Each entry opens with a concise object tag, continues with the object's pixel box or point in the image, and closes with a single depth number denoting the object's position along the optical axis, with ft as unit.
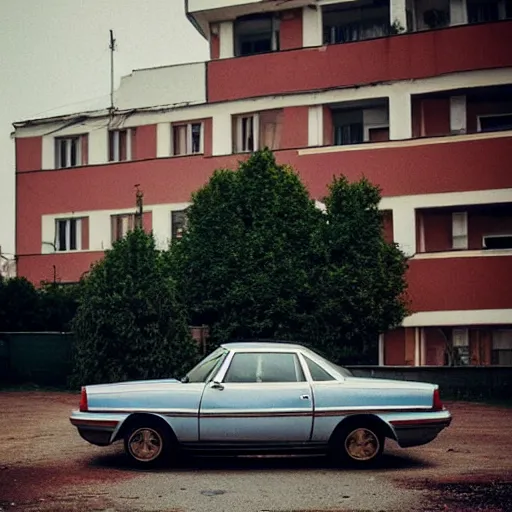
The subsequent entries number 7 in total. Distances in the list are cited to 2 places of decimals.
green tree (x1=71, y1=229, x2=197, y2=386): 89.56
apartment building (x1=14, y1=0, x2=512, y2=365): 106.83
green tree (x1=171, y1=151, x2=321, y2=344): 96.02
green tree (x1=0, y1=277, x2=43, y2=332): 103.35
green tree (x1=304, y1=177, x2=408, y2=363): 97.25
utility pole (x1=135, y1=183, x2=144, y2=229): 118.52
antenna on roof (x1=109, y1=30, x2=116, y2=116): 131.34
